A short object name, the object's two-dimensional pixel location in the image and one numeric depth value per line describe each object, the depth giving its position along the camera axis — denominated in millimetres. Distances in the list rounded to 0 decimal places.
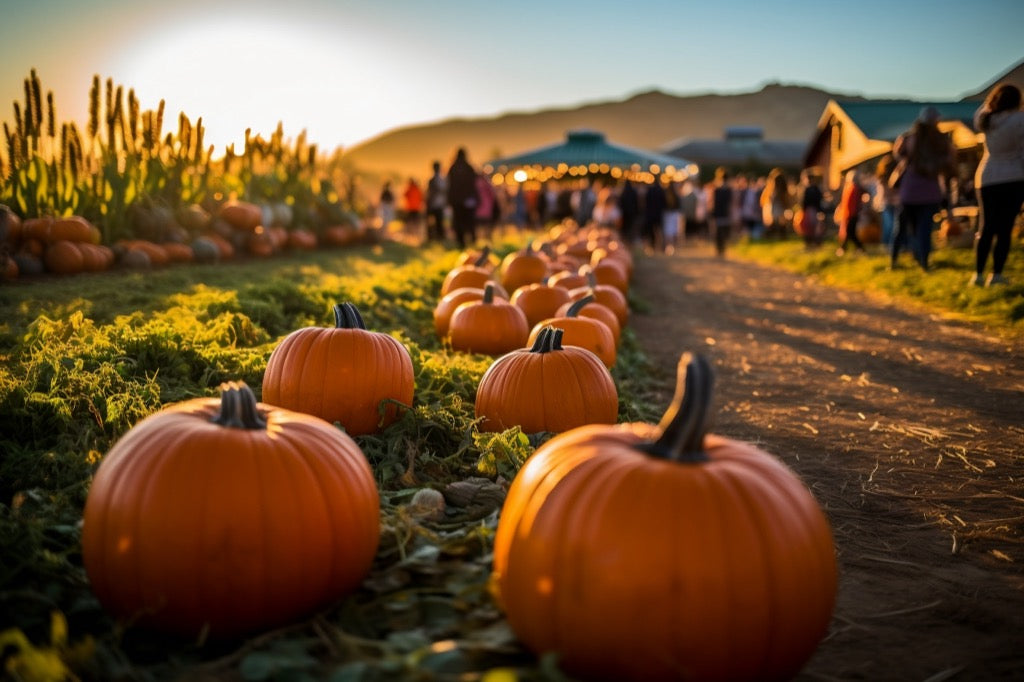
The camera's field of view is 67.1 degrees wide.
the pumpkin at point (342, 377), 3732
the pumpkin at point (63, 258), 8758
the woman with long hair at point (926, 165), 10062
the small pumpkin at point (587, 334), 5250
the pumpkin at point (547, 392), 3811
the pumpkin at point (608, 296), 7035
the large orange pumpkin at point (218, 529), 2068
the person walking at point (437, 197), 17969
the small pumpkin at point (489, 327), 5832
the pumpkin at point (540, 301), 6824
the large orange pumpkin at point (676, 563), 1807
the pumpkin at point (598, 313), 6207
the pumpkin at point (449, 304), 6548
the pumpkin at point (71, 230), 9047
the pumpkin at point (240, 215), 13195
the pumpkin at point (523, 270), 8750
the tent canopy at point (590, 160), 31250
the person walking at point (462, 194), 15070
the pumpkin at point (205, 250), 11555
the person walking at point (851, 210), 15297
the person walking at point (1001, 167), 7918
